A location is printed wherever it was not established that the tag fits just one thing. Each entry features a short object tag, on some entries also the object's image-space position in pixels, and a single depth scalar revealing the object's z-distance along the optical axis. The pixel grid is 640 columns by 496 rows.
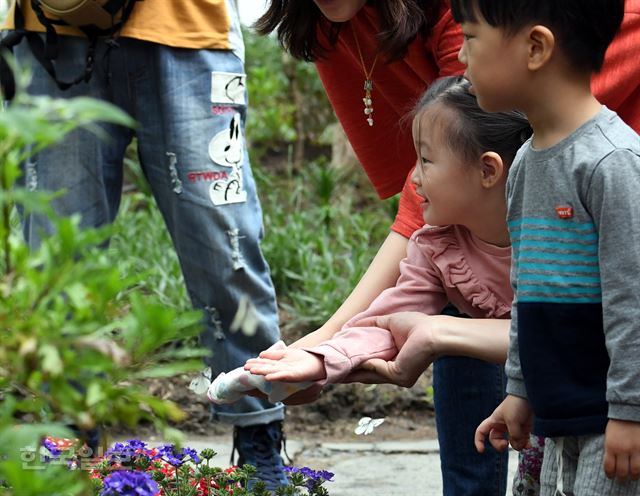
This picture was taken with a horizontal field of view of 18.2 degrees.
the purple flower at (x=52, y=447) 4.14
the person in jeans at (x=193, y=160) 5.32
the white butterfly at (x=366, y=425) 4.05
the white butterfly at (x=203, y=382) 5.57
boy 3.09
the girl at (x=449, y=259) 3.80
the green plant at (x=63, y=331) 1.90
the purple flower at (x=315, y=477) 4.16
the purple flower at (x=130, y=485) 3.45
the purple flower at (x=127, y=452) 4.41
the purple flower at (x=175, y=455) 4.19
